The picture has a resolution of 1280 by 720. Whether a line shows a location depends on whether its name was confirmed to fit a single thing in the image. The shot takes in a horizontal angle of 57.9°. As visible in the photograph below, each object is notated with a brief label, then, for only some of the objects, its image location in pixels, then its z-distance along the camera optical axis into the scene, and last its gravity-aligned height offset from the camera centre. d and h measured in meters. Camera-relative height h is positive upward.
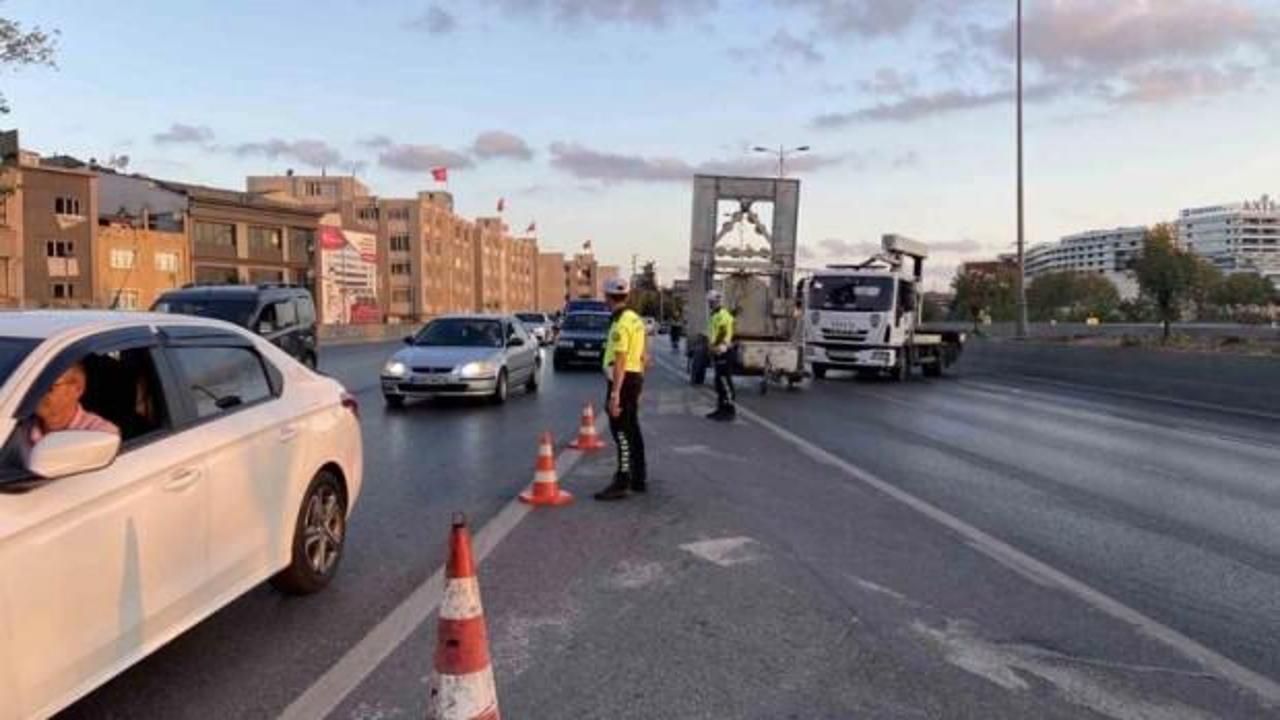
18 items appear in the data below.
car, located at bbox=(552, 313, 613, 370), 31.02 -1.04
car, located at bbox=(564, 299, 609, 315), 36.34 -0.02
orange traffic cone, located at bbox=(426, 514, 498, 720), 3.52 -1.07
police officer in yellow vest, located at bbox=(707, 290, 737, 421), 16.73 -0.83
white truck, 26.69 -0.31
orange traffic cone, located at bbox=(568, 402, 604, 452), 12.59 -1.44
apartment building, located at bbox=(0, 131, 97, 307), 68.62 +5.02
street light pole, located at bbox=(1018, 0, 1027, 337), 34.31 +1.74
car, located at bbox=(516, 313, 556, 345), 48.88 -0.88
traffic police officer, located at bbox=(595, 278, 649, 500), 9.39 -0.63
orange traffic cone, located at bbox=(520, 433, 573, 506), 9.12 -1.43
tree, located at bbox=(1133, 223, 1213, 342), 34.25 +0.87
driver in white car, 4.19 -0.37
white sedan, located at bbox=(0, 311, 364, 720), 3.69 -0.69
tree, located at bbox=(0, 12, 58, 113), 25.44 +5.92
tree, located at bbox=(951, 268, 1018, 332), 68.06 +0.36
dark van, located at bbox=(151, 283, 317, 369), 20.41 +0.04
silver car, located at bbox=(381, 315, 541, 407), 17.80 -0.86
